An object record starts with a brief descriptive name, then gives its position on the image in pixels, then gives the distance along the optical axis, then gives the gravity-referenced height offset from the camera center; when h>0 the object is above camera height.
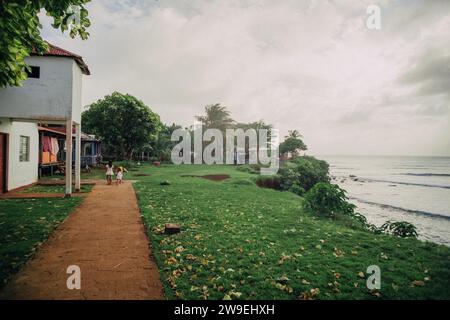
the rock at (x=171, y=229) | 6.91 -1.94
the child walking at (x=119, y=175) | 16.28 -1.16
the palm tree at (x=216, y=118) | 53.12 +8.73
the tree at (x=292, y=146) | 60.31 +3.23
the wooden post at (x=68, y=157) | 11.74 -0.02
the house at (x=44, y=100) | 11.38 +2.61
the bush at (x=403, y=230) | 8.40 -2.33
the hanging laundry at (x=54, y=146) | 21.10 +0.92
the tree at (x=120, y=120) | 31.59 +4.81
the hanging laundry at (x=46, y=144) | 19.14 +0.99
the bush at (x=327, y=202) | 10.20 -1.71
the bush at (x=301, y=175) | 26.35 -1.92
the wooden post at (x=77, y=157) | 13.22 +0.00
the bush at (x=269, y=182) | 24.81 -2.28
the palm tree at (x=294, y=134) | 66.68 +6.79
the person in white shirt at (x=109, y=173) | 16.06 -0.99
